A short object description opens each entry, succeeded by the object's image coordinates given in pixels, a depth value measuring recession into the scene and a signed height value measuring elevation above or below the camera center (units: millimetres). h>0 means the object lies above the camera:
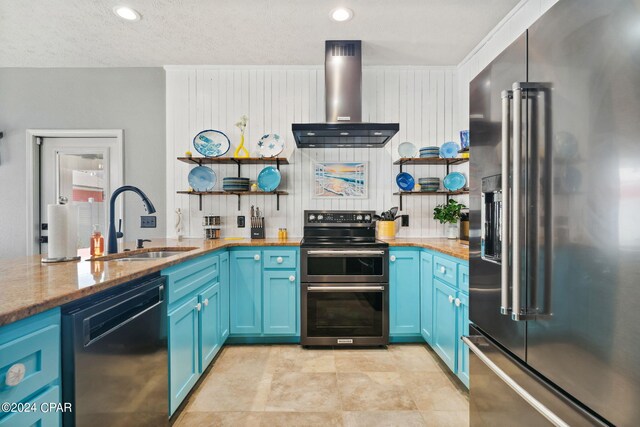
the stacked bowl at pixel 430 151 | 3035 +607
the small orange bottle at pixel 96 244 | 1719 -168
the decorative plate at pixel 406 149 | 3254 +673
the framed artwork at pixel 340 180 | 3293 +353
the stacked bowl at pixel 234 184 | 3104 +295
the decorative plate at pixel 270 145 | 3184 +703
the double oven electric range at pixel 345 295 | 2615 -691
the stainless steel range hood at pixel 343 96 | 2742 +1080
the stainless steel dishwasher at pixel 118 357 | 981 -539
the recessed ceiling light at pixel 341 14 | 2309 +1511
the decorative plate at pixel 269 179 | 3197 +356
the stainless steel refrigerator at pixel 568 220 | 657 -17
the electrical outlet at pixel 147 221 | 3270 -84
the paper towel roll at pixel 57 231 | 1418 -84
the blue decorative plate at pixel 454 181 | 3156 +328
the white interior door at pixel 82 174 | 3271 +422
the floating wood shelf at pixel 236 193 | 3107 +207
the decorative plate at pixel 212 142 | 3172 +729
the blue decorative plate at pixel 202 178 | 3203 +368
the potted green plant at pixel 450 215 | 2961 -18
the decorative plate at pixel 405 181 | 3252 +338
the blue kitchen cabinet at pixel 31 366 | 757 -405
